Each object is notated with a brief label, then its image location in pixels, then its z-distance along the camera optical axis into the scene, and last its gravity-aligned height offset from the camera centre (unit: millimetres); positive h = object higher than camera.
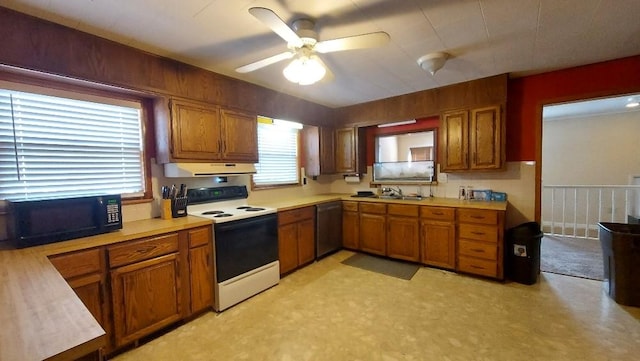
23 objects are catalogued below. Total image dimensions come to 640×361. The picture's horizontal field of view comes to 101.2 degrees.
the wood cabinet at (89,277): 1700 -673
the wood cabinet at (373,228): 3787 -846
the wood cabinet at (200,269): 2352 -866
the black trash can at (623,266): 2406 -945
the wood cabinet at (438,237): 3254 -860
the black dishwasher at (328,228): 3770 -843
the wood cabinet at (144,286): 1922 -868
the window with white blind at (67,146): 1934 +258
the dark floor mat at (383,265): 3308 -1290
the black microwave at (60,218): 1720 -293
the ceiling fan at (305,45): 1606 +871
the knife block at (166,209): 2562 -330
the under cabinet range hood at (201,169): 2555 +53
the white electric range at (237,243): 2504 -717
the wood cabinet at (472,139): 3178 +367
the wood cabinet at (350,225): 4059 -855
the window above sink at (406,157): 4027 +202
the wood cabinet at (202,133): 2506 +435
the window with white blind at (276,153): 3748 +295
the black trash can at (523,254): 2896 -974
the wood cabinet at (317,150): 4324 +363
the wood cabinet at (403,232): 3520 -855
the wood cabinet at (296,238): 3221 -850
